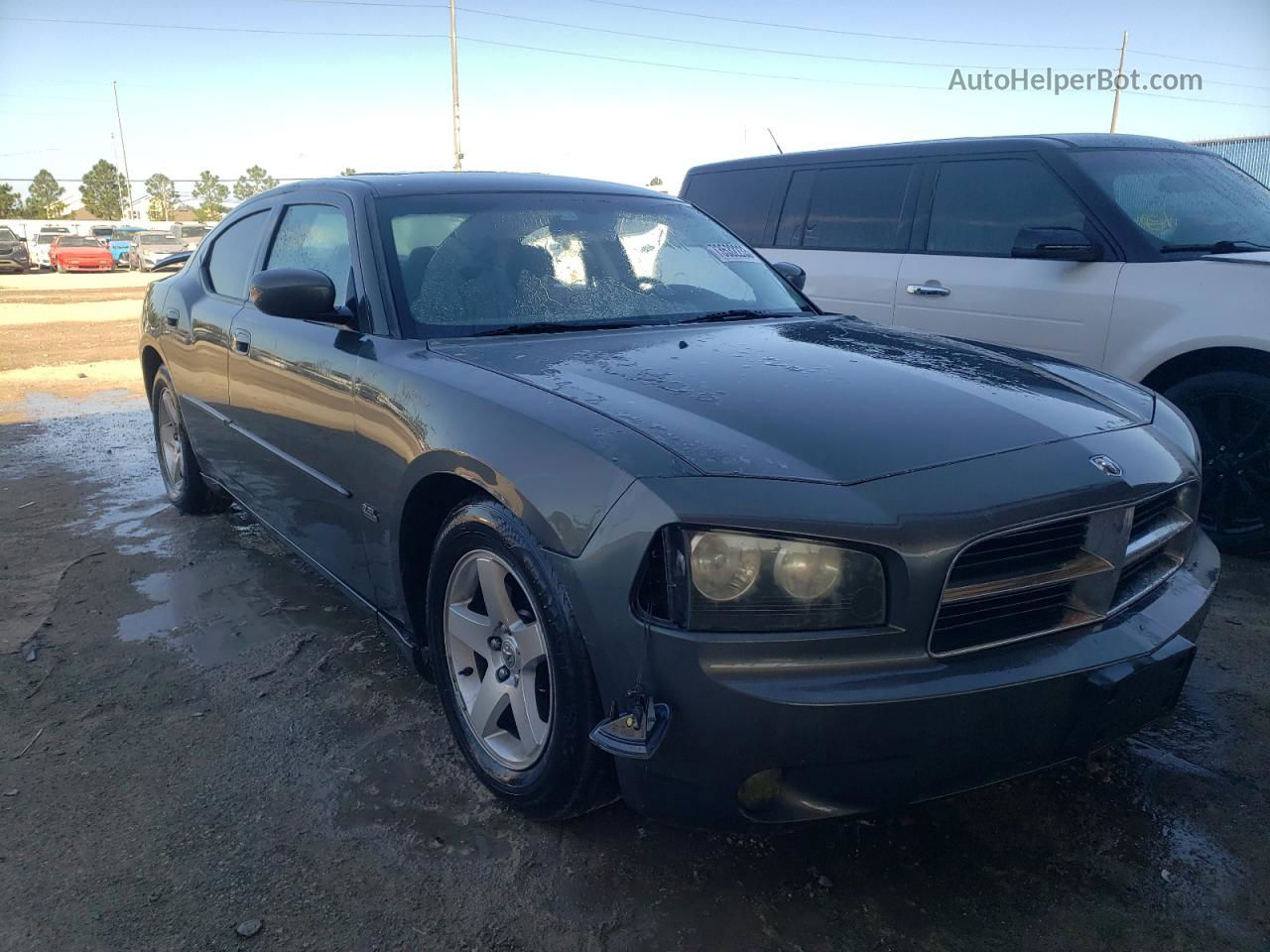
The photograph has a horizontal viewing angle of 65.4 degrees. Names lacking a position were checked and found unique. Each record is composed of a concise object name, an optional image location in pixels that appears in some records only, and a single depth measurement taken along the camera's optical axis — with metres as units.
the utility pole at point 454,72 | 31.45
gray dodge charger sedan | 1.89
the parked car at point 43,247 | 37.22
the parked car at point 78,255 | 34.38
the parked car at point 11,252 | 32.59
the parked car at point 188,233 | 34.12
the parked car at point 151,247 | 33.95
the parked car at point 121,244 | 39.25
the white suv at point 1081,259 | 4.25
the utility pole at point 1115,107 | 35.44
